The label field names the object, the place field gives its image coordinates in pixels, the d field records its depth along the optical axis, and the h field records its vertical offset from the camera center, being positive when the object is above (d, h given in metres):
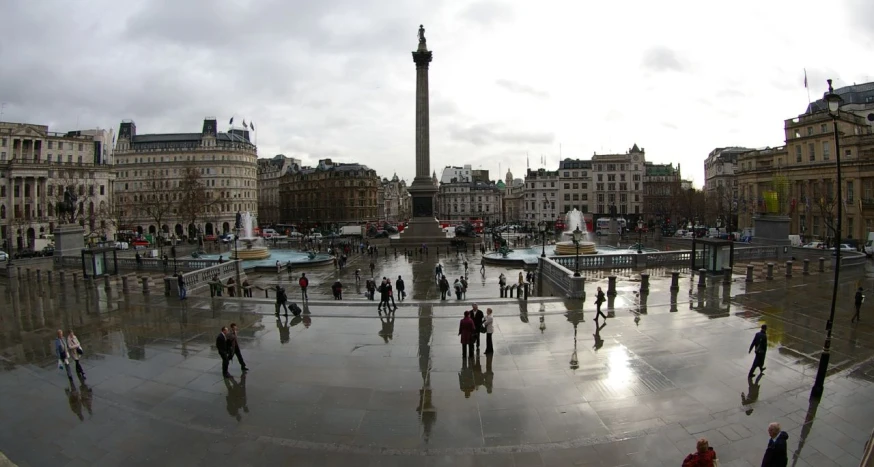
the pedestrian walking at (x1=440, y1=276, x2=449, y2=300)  23.42 -3.00
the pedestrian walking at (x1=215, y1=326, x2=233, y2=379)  12.50 -3.16
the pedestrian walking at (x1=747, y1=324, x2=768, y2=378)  12.02 -3.24
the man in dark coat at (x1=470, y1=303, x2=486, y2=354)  13.73 -2.72
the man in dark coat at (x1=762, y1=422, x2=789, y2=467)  7.23 -3.47
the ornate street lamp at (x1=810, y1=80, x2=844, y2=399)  10.84 -2.96
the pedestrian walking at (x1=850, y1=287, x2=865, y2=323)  17.41 -2.86
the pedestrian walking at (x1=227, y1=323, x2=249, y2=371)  12.73 -3.17
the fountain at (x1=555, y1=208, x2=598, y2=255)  41.90 -1.99
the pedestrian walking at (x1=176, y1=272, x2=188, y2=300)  23.14 -2.76
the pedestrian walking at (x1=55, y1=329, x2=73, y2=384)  12.34 -3.13
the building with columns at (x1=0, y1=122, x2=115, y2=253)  69.62 +8.43
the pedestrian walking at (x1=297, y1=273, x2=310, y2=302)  21.42 -2.57
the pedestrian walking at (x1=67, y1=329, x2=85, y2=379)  12.66 -3.15
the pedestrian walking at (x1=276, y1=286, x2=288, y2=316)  18.98 -2.76
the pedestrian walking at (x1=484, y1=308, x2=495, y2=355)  13.66 -3.01
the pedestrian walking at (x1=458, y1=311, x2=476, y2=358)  13.20 -2.91
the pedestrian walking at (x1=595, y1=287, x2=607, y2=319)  17.55 -2.73
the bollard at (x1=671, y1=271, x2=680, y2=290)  22.41 -2.64
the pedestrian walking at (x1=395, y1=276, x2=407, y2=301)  23.96 -2.96
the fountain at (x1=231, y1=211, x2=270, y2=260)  46.31 -2.23
